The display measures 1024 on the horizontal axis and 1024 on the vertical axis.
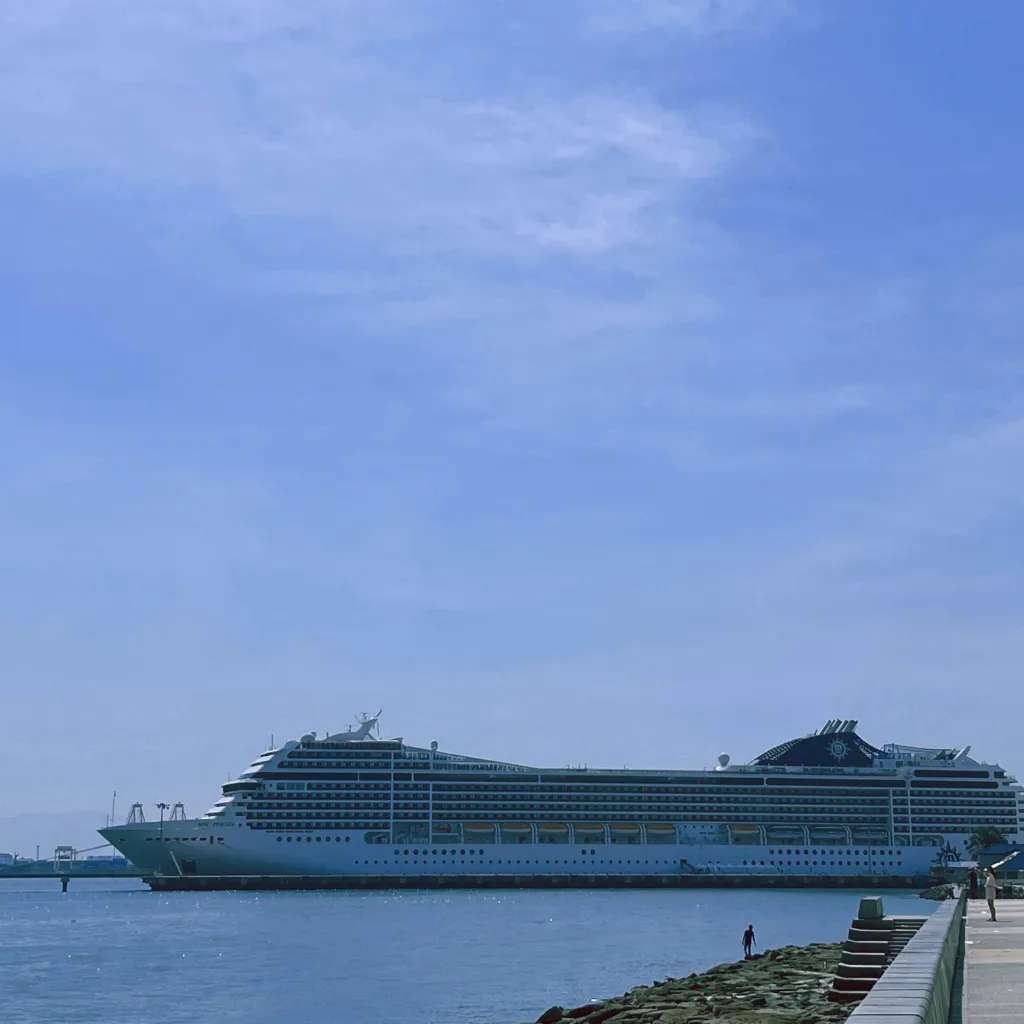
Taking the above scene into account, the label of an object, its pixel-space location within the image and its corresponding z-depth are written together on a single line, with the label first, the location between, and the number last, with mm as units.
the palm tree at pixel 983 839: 118500
